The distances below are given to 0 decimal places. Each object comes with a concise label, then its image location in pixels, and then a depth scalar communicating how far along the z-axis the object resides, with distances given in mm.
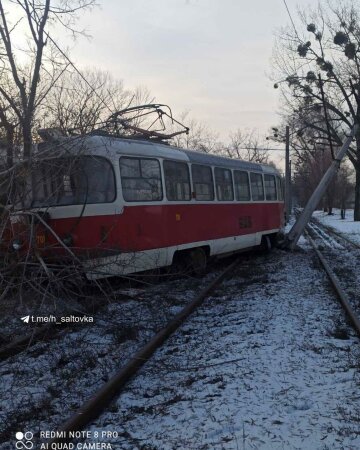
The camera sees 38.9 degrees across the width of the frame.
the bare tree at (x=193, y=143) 50219
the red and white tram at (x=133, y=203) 6895
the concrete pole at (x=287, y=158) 40375
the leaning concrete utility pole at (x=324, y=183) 17977
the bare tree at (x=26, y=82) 7133
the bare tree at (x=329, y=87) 26547
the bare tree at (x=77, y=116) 7234
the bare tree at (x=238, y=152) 67188
